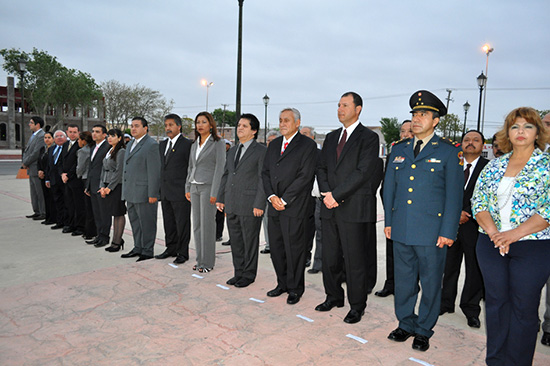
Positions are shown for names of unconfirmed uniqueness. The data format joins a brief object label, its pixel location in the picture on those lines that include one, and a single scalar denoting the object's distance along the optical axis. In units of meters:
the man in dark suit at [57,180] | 8.05
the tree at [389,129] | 71.38
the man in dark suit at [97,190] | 6.77
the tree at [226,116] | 125.55
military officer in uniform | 3.36
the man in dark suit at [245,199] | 4.94
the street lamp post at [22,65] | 21.42
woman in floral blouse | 2.72
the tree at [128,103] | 48.72
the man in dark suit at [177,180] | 5.88
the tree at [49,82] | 45.56
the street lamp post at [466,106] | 33.94
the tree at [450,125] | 54.34
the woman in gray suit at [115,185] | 6.42
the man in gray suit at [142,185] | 6.04
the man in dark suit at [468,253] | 3.92
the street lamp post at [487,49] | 24.03
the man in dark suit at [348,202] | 3.96
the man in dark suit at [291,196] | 4.44
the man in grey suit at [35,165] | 8.86
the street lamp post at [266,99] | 31.53
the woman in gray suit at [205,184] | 5.45
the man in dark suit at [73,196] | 7.61
